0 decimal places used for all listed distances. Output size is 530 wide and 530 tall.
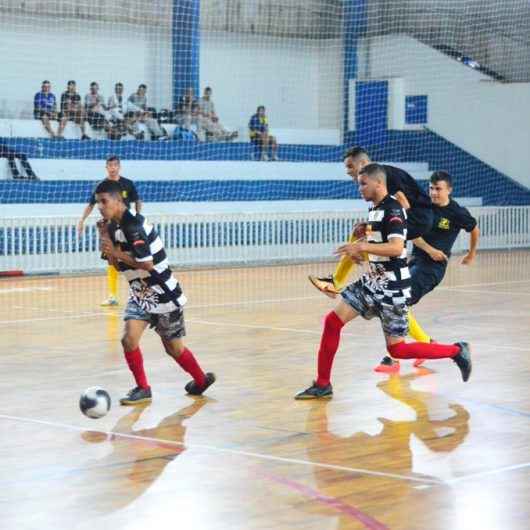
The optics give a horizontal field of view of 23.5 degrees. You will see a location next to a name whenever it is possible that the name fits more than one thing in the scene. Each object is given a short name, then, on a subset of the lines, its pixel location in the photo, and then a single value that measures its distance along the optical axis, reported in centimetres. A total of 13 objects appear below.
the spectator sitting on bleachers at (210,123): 2742
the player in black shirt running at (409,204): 1007
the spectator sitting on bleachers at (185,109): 2664
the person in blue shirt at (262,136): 2748
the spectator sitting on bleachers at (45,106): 2497
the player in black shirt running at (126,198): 1532
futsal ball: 792
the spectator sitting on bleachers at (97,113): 2567
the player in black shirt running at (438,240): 1091
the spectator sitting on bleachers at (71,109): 2514
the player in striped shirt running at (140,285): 842
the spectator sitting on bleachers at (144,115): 2642
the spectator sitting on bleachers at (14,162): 2353
